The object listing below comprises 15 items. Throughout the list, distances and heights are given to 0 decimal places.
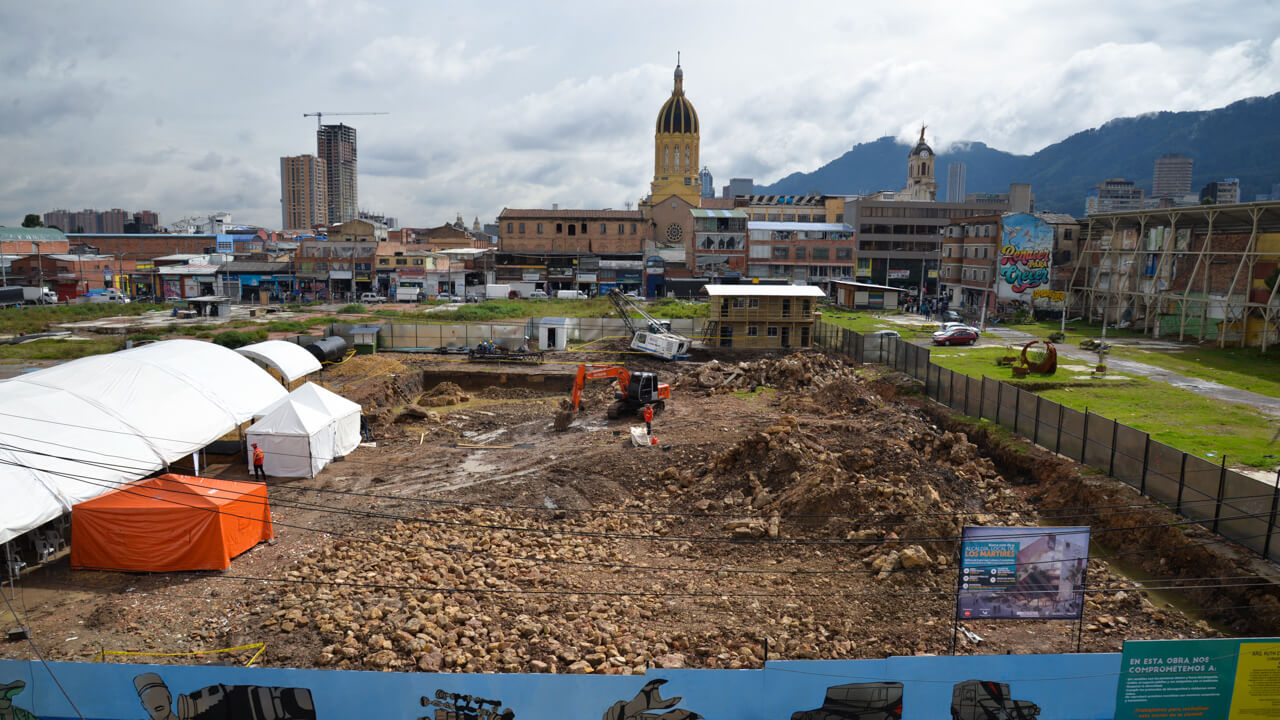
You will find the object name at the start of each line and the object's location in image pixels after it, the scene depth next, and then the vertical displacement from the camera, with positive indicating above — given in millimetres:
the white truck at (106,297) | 86938 -4563
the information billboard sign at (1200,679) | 11109 -5762
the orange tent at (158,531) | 17970 -6360
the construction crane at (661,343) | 48344 -4597
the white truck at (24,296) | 82438 -4384
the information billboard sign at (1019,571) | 13055 -4993
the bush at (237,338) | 48750 -5003
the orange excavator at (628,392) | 33438 -5351
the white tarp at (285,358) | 34781 -4446
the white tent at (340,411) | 27234 -5384
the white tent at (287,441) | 25469 -5915
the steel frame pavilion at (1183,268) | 47328 +885
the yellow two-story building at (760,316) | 50781 -2902
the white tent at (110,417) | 18375 -4693
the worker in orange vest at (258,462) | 24888 -6465
